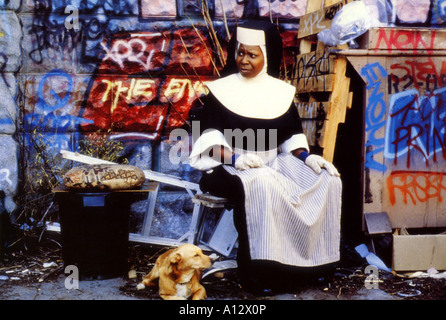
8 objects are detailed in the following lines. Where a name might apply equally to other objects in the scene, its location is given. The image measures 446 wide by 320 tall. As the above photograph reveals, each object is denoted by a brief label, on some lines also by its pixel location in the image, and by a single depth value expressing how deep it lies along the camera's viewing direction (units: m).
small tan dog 3.63
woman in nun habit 3.78
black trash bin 4.05
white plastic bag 4.52
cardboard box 4.35
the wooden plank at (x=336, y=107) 4.57
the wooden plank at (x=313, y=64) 4.65
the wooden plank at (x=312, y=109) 4.66
